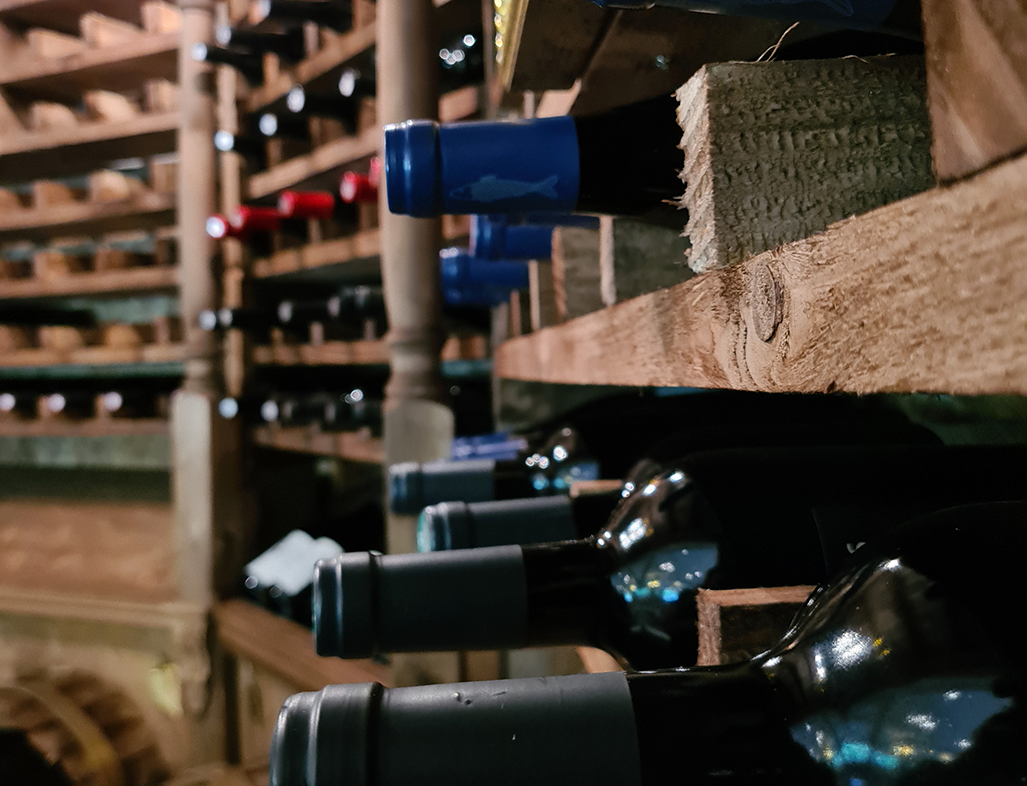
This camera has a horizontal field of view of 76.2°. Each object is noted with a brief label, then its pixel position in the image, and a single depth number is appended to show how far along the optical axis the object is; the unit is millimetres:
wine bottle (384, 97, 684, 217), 317
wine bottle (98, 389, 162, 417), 1957
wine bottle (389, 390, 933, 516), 543
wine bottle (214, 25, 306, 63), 1537
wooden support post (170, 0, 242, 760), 1755
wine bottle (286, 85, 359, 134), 1384
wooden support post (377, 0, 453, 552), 1023
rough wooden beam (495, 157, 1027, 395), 117
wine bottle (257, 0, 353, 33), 1371
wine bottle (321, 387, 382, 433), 1478
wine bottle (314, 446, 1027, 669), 312
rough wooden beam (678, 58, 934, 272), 238
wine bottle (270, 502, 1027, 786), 174
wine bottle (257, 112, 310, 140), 1576
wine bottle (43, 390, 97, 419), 1970
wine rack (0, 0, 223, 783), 1878
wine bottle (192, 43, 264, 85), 1606
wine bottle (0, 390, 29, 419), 2066
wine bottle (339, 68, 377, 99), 1181
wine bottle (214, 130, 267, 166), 1675
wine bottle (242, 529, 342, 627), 1607
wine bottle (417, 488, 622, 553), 432
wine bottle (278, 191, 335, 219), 1360
